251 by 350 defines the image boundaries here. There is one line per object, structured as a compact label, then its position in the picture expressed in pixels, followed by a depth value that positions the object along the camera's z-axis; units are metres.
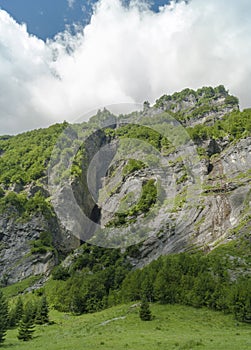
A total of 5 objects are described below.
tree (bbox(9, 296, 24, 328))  50.12
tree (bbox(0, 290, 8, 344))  33.53
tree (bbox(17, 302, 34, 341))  36.19
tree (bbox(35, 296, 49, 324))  49.96
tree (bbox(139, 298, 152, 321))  39.50
